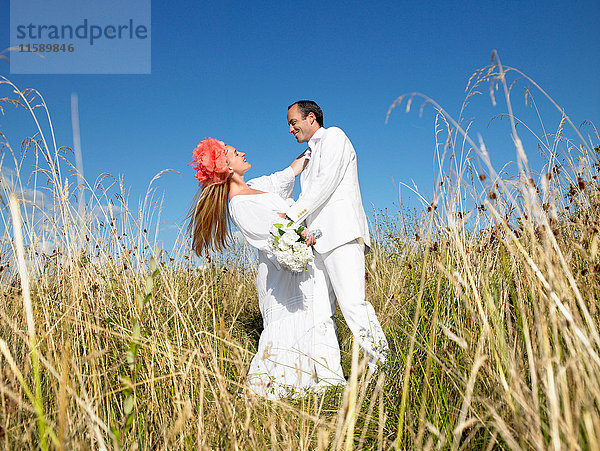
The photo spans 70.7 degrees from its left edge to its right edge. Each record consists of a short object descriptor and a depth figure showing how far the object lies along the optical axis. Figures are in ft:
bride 11.94
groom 11.51
